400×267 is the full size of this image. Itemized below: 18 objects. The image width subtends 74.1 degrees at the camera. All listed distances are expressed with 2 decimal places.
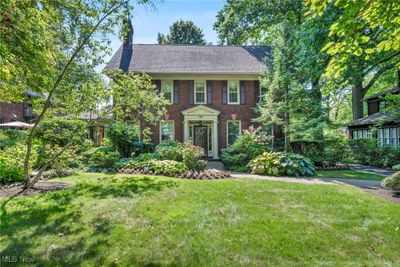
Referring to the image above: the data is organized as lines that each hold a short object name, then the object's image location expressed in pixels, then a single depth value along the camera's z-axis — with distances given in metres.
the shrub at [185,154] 10.40
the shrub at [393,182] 6.52
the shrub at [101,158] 11.08
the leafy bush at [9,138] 12.22
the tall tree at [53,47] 4.57
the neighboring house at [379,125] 14.88
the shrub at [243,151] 12.38
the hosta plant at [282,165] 9.79
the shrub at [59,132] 8.88
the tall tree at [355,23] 3.32
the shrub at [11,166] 7.80
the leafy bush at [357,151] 13.98
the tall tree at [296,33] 13.48
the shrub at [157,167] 9.26
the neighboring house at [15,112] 19.73
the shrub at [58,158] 9.25
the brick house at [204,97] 16.47
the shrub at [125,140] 12.55
